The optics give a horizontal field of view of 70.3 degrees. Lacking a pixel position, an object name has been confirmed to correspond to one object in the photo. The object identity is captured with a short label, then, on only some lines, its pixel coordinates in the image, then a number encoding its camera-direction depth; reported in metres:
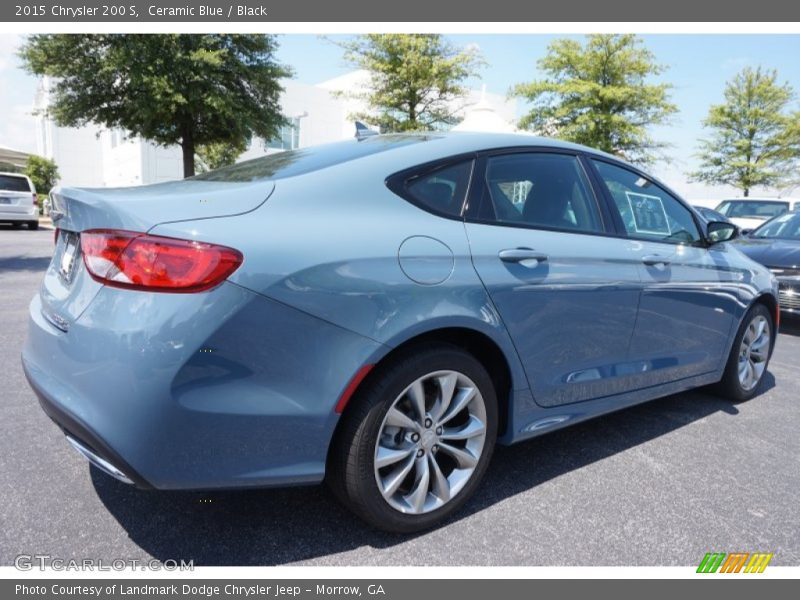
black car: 6.46
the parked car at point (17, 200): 16.08
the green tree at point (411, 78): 18.83
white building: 33.47
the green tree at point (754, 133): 25.12
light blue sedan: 1.72
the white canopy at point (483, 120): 16.06
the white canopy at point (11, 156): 27.52
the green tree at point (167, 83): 13.16
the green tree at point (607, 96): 20.98
